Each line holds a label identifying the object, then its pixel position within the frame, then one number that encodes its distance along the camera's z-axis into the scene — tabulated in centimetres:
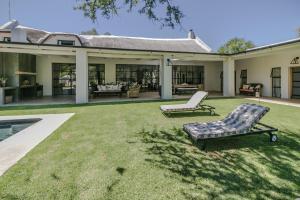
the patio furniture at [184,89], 1650
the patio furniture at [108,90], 1372
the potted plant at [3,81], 1083
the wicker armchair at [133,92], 1363
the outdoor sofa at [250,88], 1463
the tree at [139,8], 573
